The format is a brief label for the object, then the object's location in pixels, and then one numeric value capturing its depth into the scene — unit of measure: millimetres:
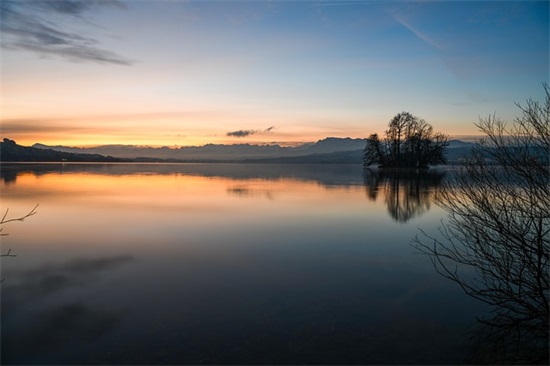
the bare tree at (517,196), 5879
